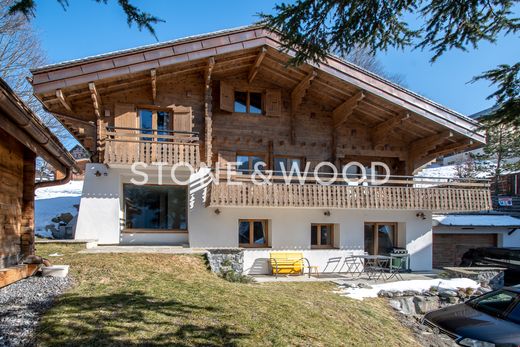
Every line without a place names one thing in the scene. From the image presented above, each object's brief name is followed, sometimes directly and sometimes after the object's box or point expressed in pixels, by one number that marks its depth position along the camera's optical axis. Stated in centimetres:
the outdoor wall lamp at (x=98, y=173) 1207
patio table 1242
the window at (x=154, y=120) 1314
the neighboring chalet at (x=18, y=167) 412
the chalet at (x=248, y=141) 1198
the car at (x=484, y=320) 645
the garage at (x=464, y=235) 1655
